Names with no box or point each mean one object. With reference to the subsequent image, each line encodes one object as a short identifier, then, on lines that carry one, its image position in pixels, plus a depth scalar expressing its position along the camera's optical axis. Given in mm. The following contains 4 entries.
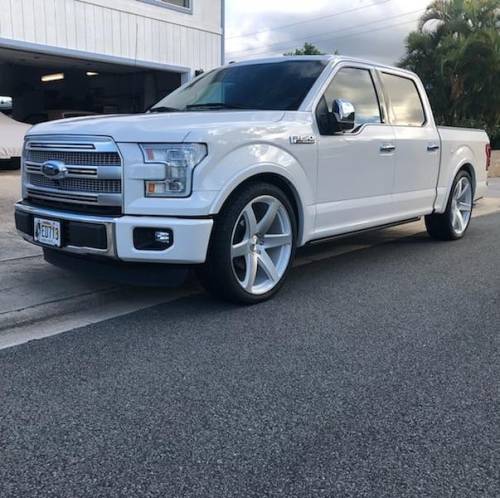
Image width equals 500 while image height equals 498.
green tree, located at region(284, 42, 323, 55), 57456
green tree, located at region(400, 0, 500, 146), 22156
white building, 12438
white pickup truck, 4160
